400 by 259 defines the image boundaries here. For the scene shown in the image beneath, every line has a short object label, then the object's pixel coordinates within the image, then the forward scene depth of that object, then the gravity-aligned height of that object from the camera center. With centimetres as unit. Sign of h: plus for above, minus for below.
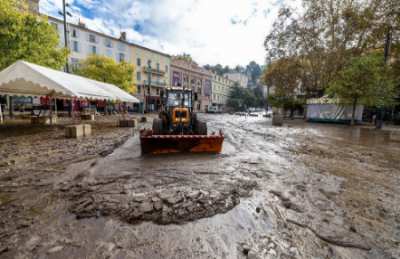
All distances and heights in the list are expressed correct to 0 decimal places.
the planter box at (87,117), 1859 -72
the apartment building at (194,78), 4641 +906
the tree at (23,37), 979 +414
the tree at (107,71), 2356 +497
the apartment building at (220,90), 5975 +747
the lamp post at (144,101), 3748 +196
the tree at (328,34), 1823 +906
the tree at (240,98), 5938 +476
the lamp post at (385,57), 1460 +467
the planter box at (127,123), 1359 -93
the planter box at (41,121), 1306 -84
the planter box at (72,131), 854 -98
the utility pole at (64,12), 1750 +895
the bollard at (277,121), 1826 -68
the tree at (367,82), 1562 +284
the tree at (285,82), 2642 +490
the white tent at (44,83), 802 +123
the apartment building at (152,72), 3747 +818
